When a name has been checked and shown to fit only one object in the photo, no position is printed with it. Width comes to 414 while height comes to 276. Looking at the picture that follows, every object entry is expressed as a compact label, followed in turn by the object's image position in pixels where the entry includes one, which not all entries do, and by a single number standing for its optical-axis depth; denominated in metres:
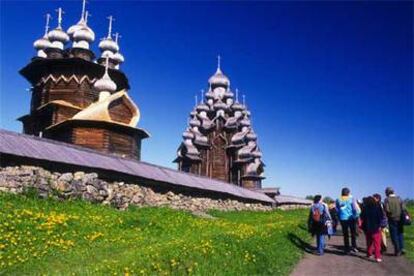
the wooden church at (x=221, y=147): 52.59
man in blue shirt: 12.95
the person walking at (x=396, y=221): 12.36
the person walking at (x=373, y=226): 11.66
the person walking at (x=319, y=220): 12.84
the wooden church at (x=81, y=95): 30.89
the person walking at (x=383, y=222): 12.26
